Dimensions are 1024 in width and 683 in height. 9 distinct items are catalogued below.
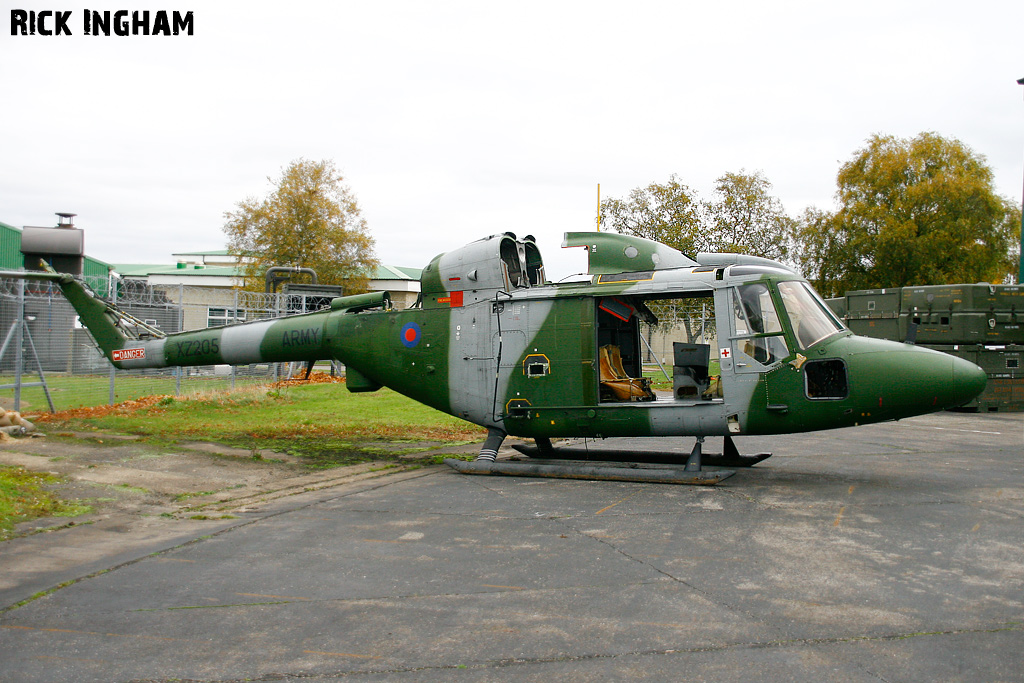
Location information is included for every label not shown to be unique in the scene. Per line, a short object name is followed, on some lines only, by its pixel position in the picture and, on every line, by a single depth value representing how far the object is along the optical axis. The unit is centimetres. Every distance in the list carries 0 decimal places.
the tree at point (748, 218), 2380
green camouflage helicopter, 855
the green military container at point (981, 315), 2017
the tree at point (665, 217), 2298
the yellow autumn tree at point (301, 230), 3222
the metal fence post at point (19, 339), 1366
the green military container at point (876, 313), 2201
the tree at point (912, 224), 2973
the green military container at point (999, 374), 1958
